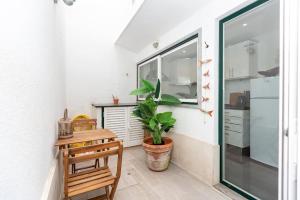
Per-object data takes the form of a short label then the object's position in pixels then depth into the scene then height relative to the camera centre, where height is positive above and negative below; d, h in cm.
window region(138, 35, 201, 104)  242 +48
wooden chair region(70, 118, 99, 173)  241 -42
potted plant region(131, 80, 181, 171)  239 -46
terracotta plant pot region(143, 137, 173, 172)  237 -91
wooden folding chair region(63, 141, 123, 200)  132 -77
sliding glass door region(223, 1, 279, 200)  158 -6
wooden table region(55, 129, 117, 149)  163 -46
